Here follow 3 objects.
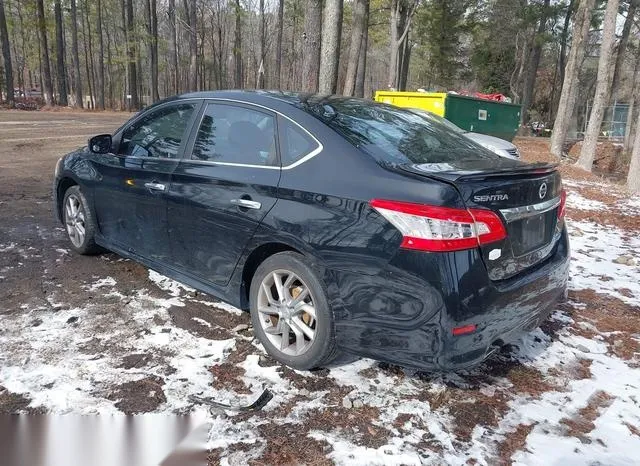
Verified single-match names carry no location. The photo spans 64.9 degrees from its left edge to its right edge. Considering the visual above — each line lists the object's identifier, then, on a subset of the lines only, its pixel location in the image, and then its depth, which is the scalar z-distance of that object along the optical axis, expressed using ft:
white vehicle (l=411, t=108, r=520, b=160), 31.81
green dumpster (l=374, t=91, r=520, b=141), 42.85
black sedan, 8.07
